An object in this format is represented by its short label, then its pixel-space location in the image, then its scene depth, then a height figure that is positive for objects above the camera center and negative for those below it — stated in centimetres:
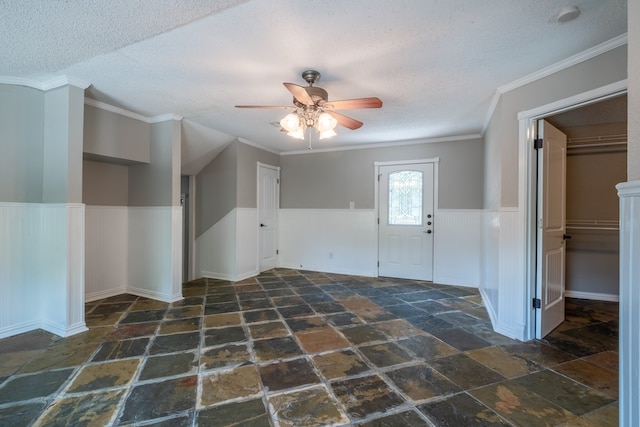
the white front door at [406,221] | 478 -14
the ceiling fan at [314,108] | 235 +86
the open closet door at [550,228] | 265 -14
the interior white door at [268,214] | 529 -5
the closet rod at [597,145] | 371 +88
